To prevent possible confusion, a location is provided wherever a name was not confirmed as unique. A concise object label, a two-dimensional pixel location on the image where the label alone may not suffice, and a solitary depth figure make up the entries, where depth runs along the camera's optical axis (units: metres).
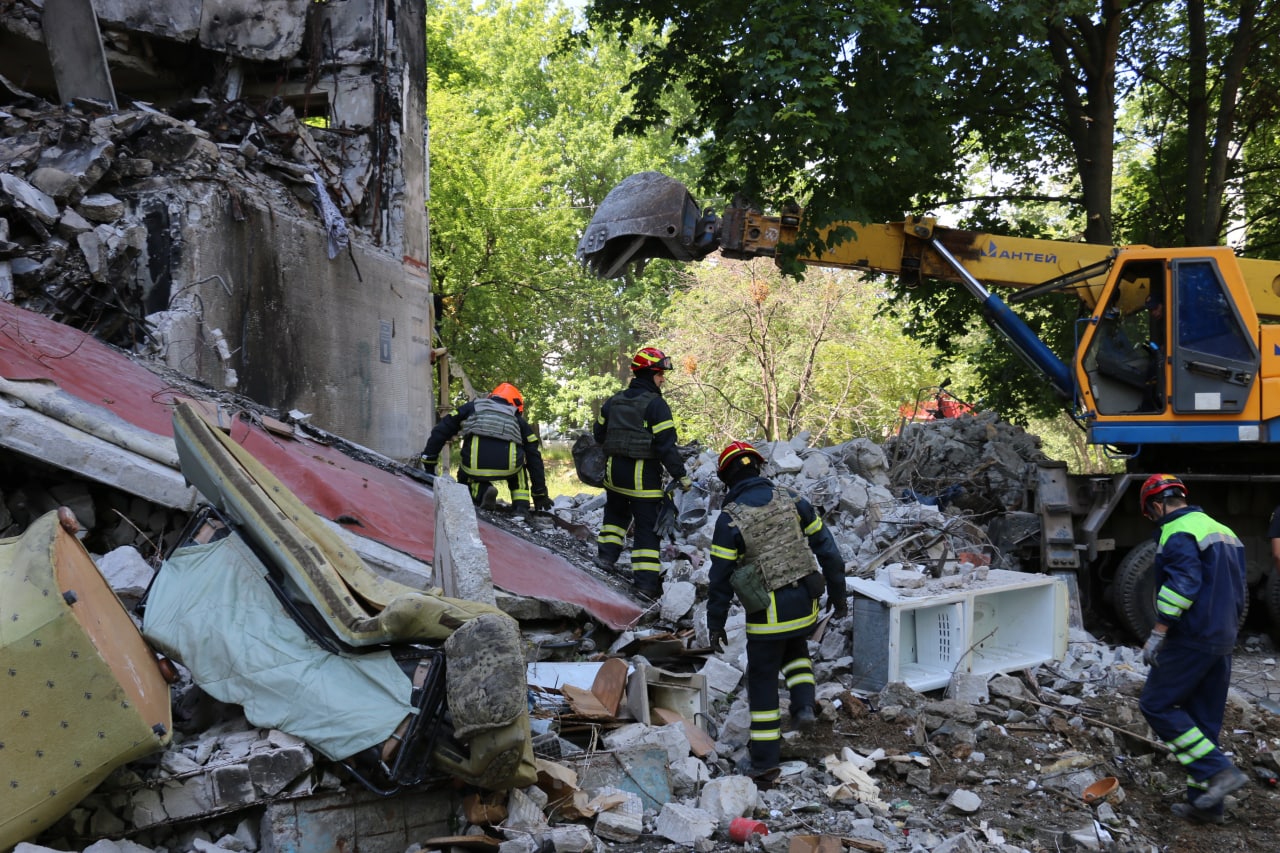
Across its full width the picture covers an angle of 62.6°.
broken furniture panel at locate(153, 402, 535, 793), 3.44
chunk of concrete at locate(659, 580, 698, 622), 6.79
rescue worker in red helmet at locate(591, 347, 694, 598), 7.08
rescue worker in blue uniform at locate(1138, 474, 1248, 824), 4.69
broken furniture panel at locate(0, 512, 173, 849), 2.99
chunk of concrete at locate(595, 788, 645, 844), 3.93
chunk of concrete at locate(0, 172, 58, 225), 7.37
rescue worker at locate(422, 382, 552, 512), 7.57
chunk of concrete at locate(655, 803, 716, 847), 3.96
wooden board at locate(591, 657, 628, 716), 4.83
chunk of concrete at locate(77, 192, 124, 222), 7.76
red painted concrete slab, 5.41
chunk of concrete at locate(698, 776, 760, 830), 4.24
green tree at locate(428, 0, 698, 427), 19.19
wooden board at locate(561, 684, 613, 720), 4.64
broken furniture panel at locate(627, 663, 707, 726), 5.14
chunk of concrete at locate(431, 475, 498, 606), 4.38
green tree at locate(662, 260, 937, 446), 19.50
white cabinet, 5.95
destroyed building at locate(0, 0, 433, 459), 7.70
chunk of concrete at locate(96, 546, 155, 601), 4.36
